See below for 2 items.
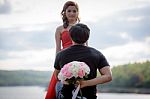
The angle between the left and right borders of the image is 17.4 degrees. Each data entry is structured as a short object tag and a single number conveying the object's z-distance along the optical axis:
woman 6.35
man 5.29
